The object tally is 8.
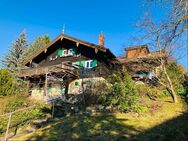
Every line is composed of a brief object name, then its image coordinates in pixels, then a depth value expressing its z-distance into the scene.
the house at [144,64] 10.39
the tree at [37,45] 26.88
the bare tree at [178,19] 4.47
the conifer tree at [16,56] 24.63
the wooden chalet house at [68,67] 15.20
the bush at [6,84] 17.49
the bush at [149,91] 9.79
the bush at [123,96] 8.27
